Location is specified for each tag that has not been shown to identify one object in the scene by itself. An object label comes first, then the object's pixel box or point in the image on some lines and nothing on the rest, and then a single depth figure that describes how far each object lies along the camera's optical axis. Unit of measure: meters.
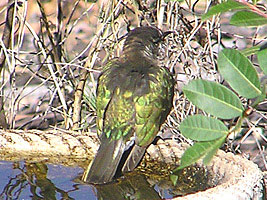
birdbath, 4.11
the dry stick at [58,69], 9.27
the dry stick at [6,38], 9.41
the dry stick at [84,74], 8.87
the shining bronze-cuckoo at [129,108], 6.28
